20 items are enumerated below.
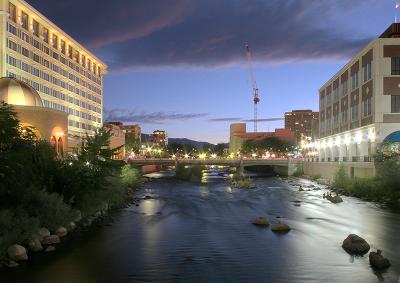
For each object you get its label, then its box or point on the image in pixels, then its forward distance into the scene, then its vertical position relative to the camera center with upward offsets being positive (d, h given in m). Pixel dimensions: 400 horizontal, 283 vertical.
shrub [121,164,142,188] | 67.27 -3.11
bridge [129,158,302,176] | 114.19 -1.36
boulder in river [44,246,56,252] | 26.36 -5.30
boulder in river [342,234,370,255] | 26.55 -5.17
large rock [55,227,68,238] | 30.03 -4.95
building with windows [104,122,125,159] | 113.86 +4.55
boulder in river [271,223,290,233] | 33.84 -5.25
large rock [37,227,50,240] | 27.96 -4.68
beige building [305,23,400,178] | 61.97 +7.80
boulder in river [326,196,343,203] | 51.91 -4.77
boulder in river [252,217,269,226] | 36.81 -5.22
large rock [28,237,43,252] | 26.03 -5.04
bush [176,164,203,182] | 105.56 -3.92
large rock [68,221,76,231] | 32.19 -4.86
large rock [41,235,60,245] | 27.94 -5.11
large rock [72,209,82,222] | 34.11 -4.40
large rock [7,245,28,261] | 23.81 -5.01
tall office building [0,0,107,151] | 102.62 +24.73
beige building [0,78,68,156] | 57.00 +5.87
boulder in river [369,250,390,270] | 23.12 -5.26
